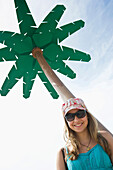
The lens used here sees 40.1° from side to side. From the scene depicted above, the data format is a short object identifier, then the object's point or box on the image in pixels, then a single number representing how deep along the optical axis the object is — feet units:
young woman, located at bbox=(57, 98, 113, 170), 7.25
